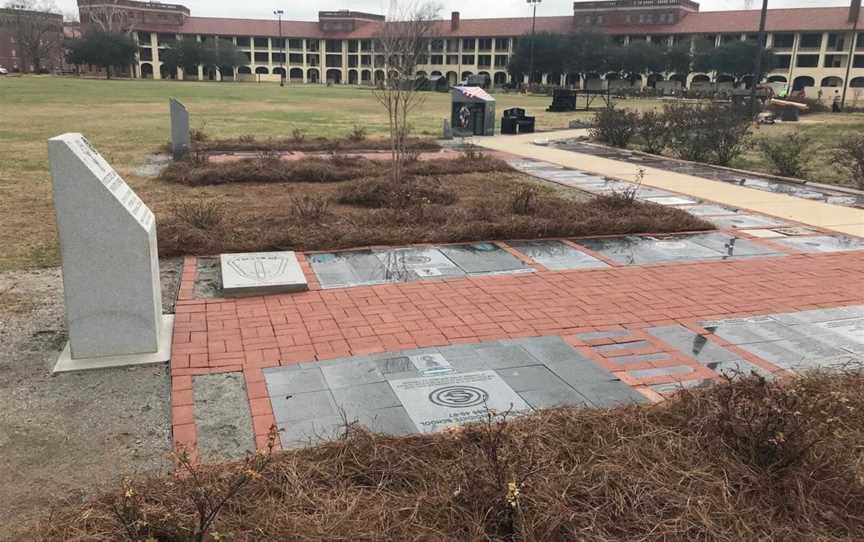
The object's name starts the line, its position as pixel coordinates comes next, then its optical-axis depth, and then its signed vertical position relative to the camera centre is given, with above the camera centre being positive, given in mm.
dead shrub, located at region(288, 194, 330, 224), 8633 -1510
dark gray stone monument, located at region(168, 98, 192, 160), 14633 -966
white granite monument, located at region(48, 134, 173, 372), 4379 -1161
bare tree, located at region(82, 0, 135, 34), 94469 +8521
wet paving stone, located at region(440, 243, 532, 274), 7078 -1700
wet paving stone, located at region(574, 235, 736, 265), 7668 -1679
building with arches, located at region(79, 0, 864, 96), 71875 +6515
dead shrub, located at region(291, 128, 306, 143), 18734 -1343
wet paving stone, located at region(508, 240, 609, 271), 7281 -1691
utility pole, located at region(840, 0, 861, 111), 66331 +8266
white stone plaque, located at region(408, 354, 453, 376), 4570 -1753
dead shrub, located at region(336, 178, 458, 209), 9820 -1486
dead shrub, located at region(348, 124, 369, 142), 19359 -1302
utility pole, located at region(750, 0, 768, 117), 26506 +1504
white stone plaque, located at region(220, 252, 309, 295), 6047 -1653
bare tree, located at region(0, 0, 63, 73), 98688 +6453
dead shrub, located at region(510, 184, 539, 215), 9375 -1441
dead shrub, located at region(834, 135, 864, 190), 13148 -1043
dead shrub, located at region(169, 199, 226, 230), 8031 -1503
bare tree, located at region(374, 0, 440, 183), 11711 +623
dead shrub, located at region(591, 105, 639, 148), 20114 -835
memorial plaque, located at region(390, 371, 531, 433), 3926 -1754
